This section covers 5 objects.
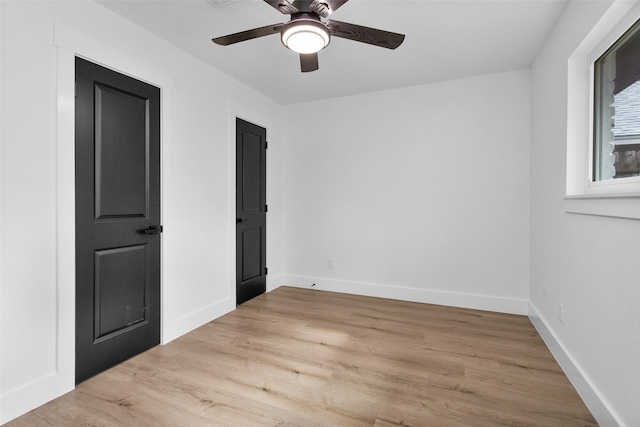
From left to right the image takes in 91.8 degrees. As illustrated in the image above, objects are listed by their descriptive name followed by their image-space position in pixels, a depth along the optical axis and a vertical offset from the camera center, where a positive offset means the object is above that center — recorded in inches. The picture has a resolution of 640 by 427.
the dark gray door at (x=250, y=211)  146.0 -0.3
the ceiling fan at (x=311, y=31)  65.2 +40.9
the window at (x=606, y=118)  64.4 +23.1
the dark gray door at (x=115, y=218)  83.3 -2.2
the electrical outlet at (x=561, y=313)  90.5 -30.1
